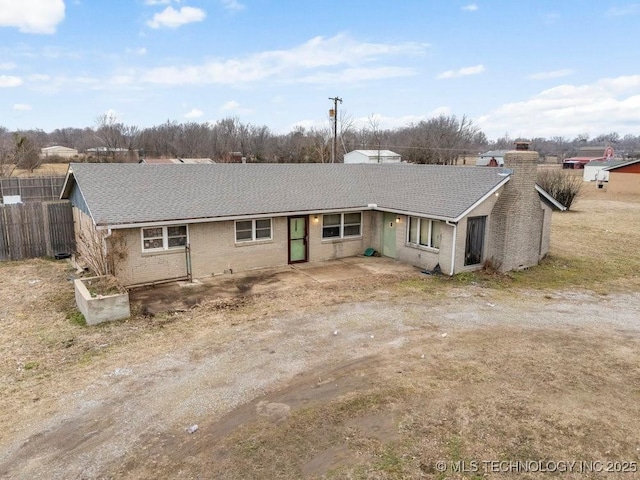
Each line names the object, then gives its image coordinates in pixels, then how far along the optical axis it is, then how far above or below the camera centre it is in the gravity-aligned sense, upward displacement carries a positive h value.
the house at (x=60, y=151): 79.95 +3.48
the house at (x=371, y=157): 57.16 +1.80
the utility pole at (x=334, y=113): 39.16 +5.32
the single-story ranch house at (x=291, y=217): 14.38 -1.66
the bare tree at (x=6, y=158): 37.52 +1.02
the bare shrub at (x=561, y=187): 35.81 -1.28
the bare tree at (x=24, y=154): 44.22 +1.43
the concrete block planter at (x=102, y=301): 11.05 -3.31
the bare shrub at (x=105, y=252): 13.29 -2.48
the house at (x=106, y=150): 67.68 +2.96
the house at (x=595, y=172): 61.72 -0.12
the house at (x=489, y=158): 71.40 +2.14
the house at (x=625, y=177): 45.31 -0.63
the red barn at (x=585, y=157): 93.93 +3.05
